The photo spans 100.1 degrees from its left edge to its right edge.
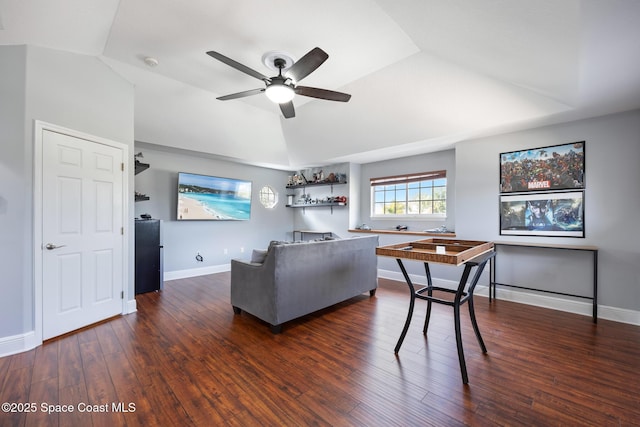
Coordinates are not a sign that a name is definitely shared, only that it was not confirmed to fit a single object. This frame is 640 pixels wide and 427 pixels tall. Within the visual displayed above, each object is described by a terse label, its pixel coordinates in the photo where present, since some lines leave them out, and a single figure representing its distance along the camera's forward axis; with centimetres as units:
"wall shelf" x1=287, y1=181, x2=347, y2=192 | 601
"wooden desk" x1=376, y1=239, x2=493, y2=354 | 191
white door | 261
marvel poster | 334
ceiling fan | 222
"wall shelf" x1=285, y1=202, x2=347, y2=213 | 594
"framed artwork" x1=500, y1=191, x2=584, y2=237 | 335
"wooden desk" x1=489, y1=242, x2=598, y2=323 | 307
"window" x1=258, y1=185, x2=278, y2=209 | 666
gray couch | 281
